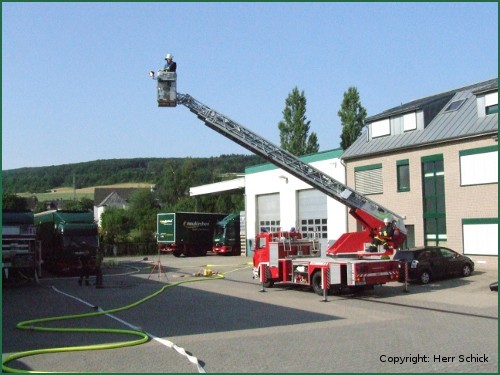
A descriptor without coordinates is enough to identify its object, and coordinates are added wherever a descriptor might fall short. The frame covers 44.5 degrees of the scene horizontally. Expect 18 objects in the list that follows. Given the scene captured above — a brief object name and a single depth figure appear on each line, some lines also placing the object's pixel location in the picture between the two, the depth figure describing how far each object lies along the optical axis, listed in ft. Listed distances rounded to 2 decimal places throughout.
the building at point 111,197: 392.47
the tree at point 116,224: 191.42
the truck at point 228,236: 153.28
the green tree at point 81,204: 317.01
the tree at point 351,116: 172.76
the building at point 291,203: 112.37
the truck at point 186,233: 157.38
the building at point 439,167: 85.05
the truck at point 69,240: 96.89
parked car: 72.69
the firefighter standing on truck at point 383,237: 68.64
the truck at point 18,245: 79.09
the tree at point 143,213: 192.01
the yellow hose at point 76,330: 33.04
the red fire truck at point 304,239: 63.36
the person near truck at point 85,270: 79.20
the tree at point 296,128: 186.19
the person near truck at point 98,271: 75.25
